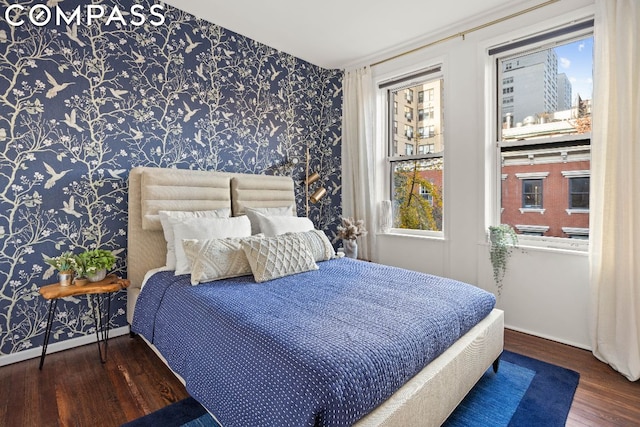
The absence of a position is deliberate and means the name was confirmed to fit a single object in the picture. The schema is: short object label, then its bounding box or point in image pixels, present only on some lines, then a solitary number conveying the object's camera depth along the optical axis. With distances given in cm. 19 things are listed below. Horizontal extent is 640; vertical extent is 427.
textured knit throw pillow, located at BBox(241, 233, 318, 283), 217
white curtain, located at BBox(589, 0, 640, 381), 215
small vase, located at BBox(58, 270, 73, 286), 215
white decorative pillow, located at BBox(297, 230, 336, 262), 267
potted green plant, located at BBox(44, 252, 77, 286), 215
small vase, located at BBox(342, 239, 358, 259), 342
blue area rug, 167
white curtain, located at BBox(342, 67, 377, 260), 376
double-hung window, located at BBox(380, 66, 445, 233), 345
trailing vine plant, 282
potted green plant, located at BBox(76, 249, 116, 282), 219
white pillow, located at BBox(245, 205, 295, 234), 295
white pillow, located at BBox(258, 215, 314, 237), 283
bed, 115
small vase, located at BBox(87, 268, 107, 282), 224
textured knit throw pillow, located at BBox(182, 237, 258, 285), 210
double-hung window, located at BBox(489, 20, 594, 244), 260
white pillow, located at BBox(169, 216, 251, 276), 229
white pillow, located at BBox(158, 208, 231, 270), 242
